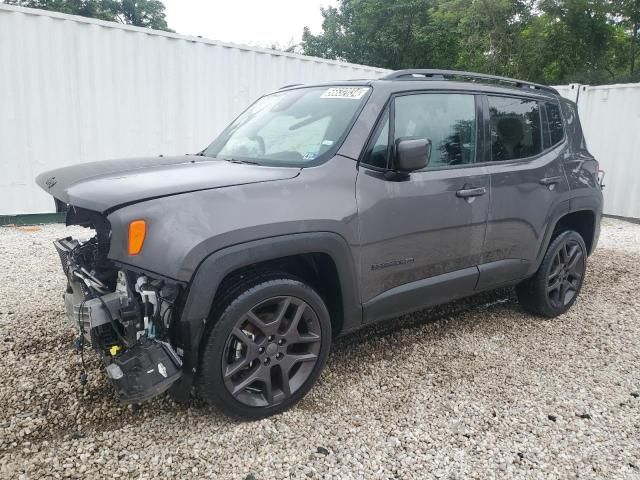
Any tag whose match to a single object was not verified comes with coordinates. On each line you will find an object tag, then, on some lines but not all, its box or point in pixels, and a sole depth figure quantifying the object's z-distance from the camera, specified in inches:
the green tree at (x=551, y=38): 762.8
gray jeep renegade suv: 89.3
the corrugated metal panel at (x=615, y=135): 385.7
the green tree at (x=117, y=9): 1130.0
